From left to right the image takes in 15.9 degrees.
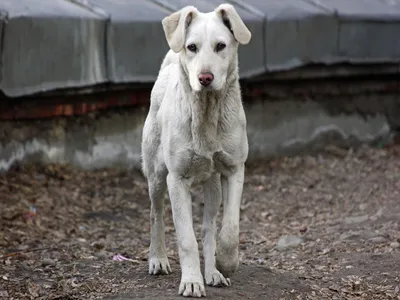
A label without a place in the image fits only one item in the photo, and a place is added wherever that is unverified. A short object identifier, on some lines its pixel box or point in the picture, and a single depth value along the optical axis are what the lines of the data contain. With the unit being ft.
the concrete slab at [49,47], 43.40
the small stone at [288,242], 39.64
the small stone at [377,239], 38.37
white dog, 28.48
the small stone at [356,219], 42.46
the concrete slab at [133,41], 47.91
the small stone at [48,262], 35.35
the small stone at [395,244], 37.37
